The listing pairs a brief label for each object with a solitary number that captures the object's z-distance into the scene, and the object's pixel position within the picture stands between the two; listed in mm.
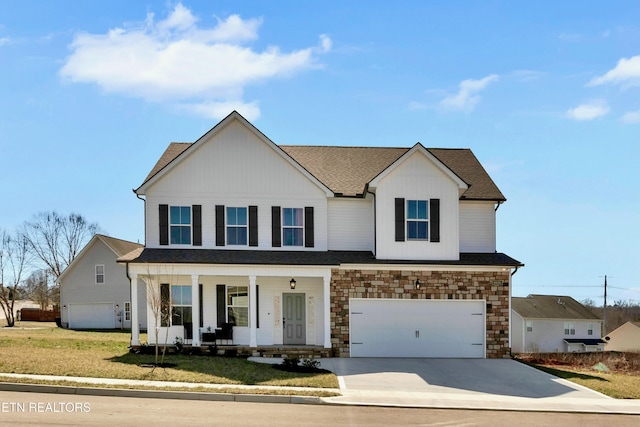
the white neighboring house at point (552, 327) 53312
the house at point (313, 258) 22266
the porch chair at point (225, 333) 22500
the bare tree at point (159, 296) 20127
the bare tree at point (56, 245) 57281
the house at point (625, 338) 57656
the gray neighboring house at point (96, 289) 40156
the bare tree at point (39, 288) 62875
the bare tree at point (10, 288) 46656
